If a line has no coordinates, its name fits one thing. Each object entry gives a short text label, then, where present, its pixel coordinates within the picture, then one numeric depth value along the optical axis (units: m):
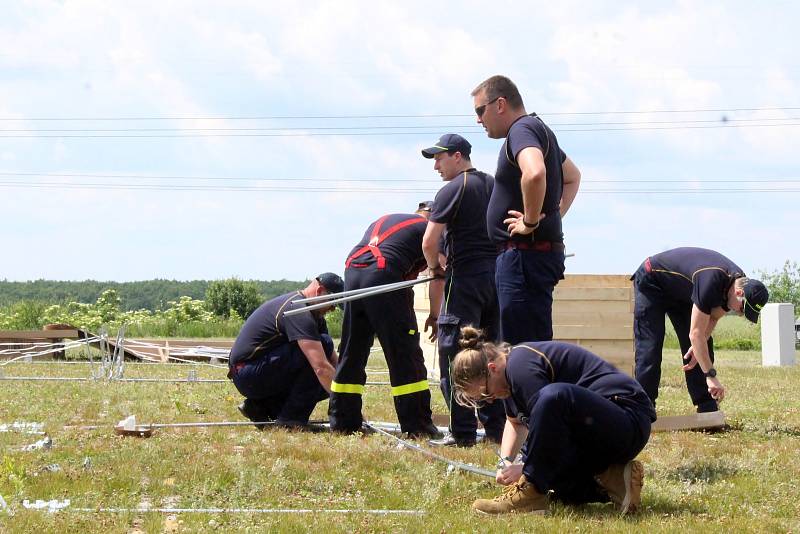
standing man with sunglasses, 9.81
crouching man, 13.51
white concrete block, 40.88
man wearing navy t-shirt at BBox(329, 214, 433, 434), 12.66
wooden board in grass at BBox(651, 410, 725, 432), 13.29
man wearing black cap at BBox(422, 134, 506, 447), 11.92
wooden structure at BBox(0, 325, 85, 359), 37.81
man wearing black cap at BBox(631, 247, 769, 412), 12.84
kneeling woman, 8.20
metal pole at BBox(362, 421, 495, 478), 9.59
